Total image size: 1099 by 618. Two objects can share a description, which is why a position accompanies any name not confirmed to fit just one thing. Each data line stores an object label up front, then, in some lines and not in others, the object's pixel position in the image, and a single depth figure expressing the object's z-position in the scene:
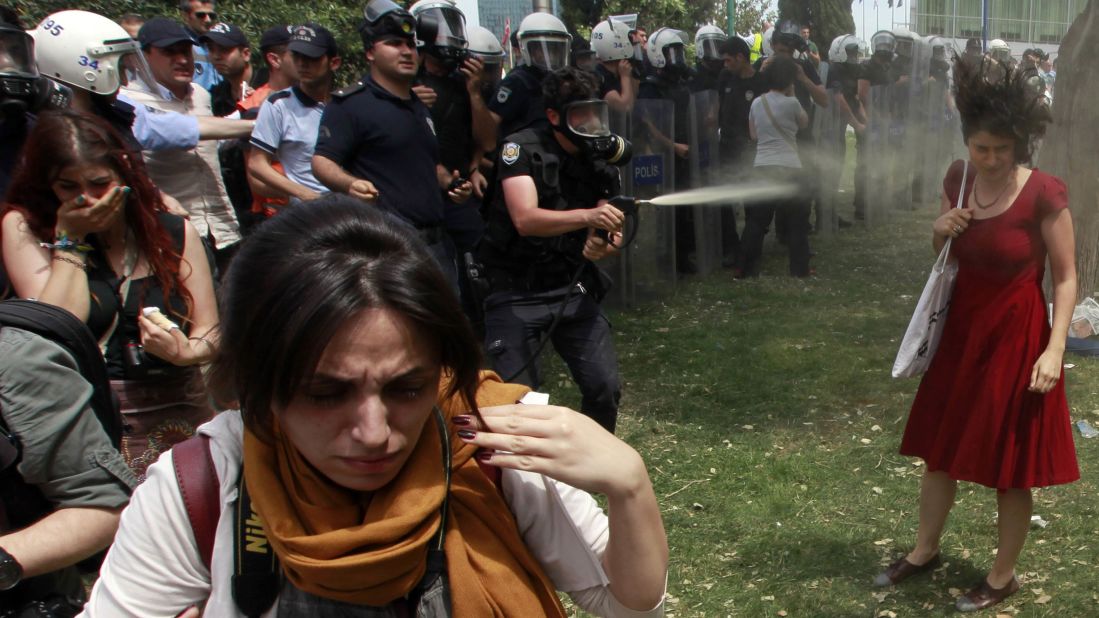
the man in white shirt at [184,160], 4.95
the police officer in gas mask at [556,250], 4.39
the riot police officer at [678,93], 10.08
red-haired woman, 2.81
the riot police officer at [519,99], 6.90
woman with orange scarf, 1.36
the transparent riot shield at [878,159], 14.22
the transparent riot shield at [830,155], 12.30
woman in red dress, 3.57
